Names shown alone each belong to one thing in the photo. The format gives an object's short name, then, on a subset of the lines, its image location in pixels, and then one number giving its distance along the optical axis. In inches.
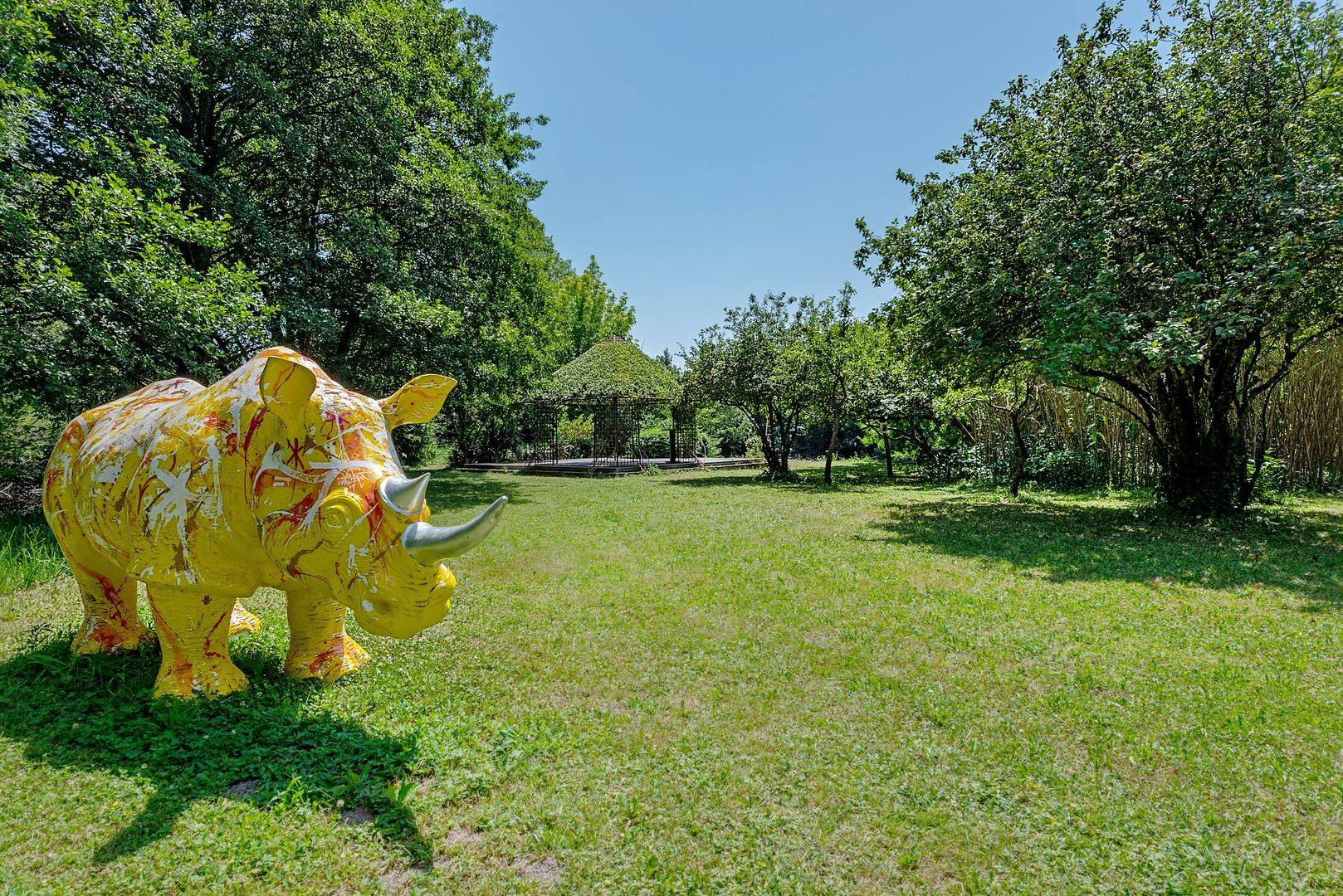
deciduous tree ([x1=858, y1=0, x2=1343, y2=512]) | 311.7
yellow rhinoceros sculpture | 109.6
